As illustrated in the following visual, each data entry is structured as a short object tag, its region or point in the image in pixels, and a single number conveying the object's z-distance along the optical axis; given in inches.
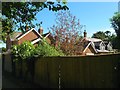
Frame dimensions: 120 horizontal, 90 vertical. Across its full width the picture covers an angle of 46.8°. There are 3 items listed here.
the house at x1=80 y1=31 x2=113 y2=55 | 1016.1
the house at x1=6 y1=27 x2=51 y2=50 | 921.4
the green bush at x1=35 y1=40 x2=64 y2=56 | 327.8
